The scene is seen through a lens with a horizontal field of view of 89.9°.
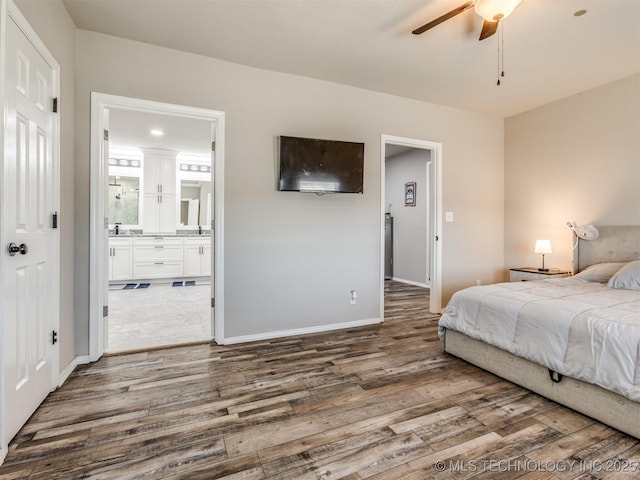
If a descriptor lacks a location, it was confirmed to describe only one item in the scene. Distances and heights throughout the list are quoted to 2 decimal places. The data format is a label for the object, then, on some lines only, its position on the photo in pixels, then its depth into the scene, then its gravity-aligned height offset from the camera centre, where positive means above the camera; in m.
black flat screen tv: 3.10 +0.76
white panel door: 1.54 +0.04
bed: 1.68 -0.60
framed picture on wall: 6.20 +0.93
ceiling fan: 1.73 +1.30
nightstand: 3.63 -0.37
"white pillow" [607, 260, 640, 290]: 2.69 -0.30
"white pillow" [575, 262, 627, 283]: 3.05 -0.29
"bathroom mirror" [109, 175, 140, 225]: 6.35 +0.79
